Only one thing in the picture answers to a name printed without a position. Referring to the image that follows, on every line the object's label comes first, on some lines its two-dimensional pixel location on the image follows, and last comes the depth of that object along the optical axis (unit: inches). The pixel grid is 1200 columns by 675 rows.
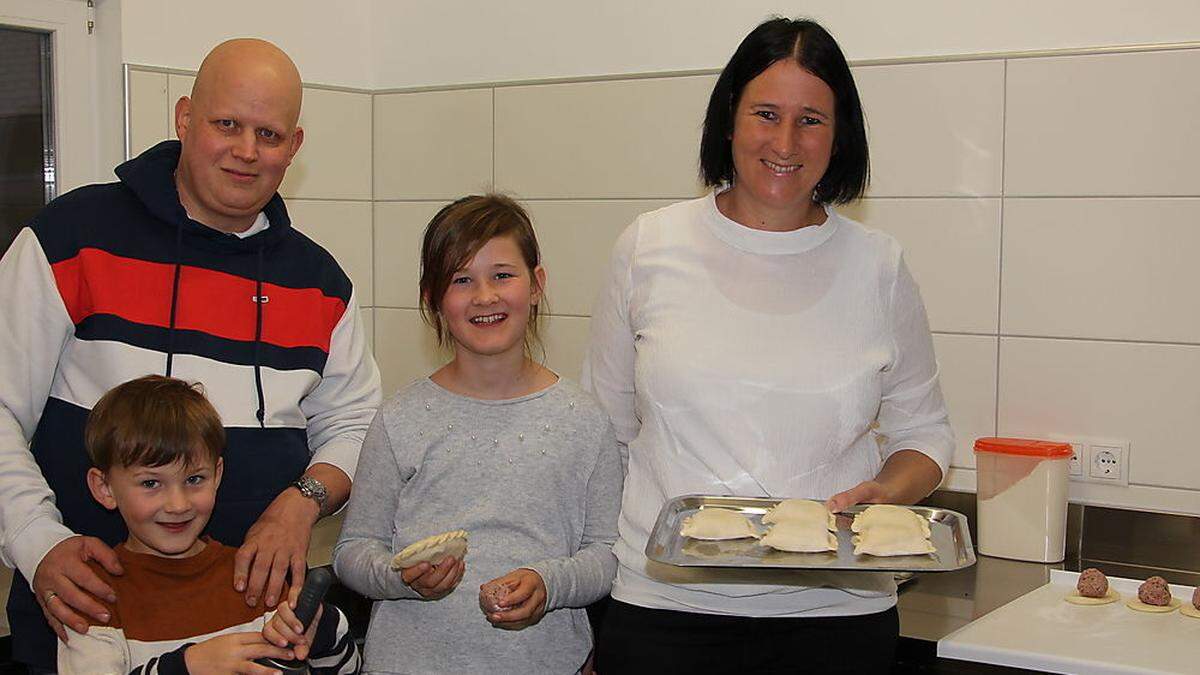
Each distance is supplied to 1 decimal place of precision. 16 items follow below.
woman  63.1
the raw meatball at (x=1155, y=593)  78.2
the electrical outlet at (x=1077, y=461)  88.1
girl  64.6
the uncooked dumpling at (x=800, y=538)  59.2
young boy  61.6
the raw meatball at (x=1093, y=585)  79.8
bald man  66.0
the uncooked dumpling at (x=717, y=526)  60.8
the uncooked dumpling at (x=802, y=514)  60.6
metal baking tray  58.7
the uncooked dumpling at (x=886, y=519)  61.8
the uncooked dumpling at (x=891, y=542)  60.2
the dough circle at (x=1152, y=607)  77.7
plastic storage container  86.6
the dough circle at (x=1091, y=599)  79.4
